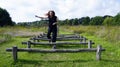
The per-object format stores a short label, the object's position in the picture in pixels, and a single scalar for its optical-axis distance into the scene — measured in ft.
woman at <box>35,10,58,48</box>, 17.66
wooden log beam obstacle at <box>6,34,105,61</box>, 12.35
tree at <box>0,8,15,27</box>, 81.78
